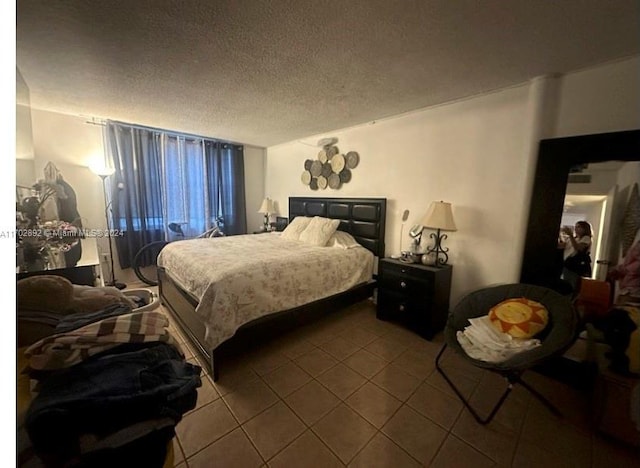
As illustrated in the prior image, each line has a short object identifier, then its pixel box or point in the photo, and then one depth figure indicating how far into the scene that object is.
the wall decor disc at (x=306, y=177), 4.04
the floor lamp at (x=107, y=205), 3.07
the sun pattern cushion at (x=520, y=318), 1.58
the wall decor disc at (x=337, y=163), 3.52
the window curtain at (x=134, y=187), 3.46
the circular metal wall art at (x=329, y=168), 3.47
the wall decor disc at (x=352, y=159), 3.36
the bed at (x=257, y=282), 1.84
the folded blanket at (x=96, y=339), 0.69
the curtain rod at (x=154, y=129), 3.31
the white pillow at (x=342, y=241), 3.03
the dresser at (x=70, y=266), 1.56
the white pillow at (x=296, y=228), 3.48
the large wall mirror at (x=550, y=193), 1.79
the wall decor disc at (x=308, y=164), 4.02
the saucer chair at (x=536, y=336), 1.39
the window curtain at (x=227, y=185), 4.37
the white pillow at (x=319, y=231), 3.09
